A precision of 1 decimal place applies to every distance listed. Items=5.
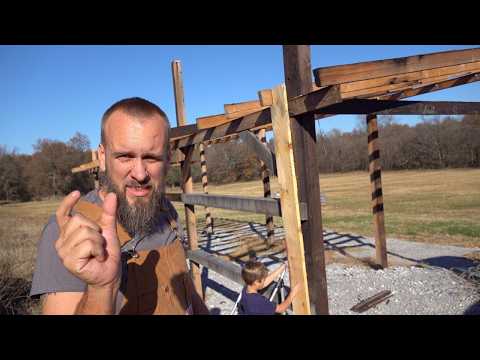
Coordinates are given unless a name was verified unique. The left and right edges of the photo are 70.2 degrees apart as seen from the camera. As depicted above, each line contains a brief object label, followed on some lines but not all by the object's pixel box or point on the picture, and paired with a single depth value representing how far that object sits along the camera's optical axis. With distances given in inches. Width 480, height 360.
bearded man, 46.3
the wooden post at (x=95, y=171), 413.1
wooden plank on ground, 190.9
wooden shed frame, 94.8
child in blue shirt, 128.2
